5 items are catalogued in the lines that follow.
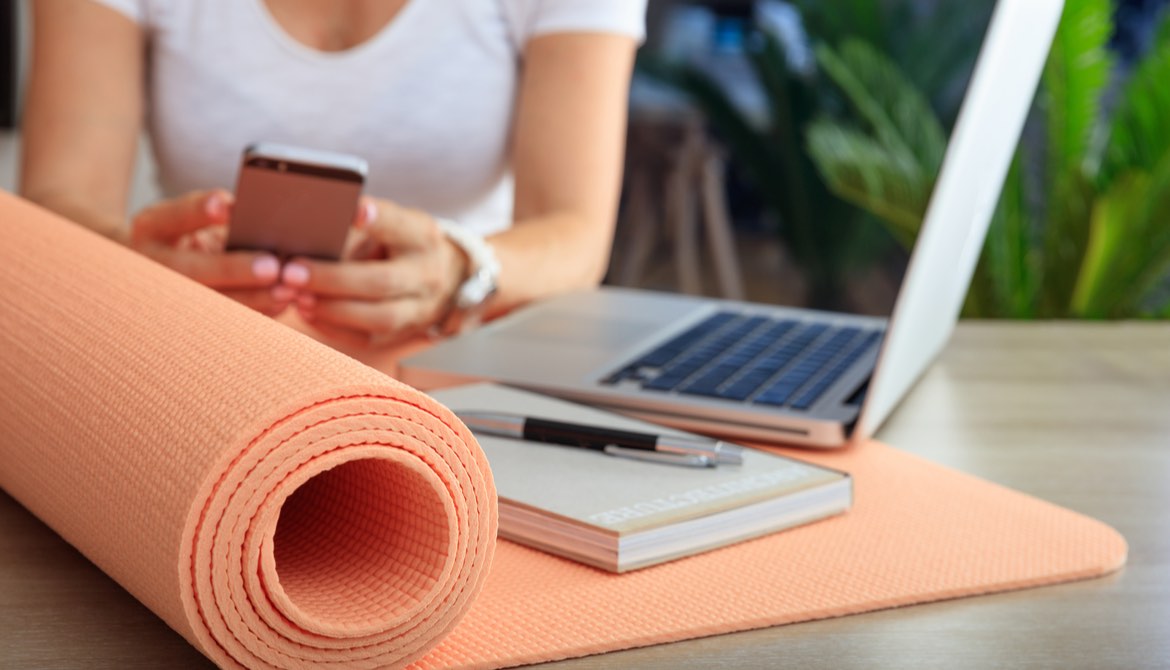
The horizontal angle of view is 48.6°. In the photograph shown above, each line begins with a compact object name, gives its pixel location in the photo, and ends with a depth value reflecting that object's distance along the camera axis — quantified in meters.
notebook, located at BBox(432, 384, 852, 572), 0.54
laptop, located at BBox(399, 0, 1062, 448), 0.68
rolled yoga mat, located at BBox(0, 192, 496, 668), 0.40
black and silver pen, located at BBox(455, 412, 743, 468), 0.61
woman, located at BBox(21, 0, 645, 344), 1.25
